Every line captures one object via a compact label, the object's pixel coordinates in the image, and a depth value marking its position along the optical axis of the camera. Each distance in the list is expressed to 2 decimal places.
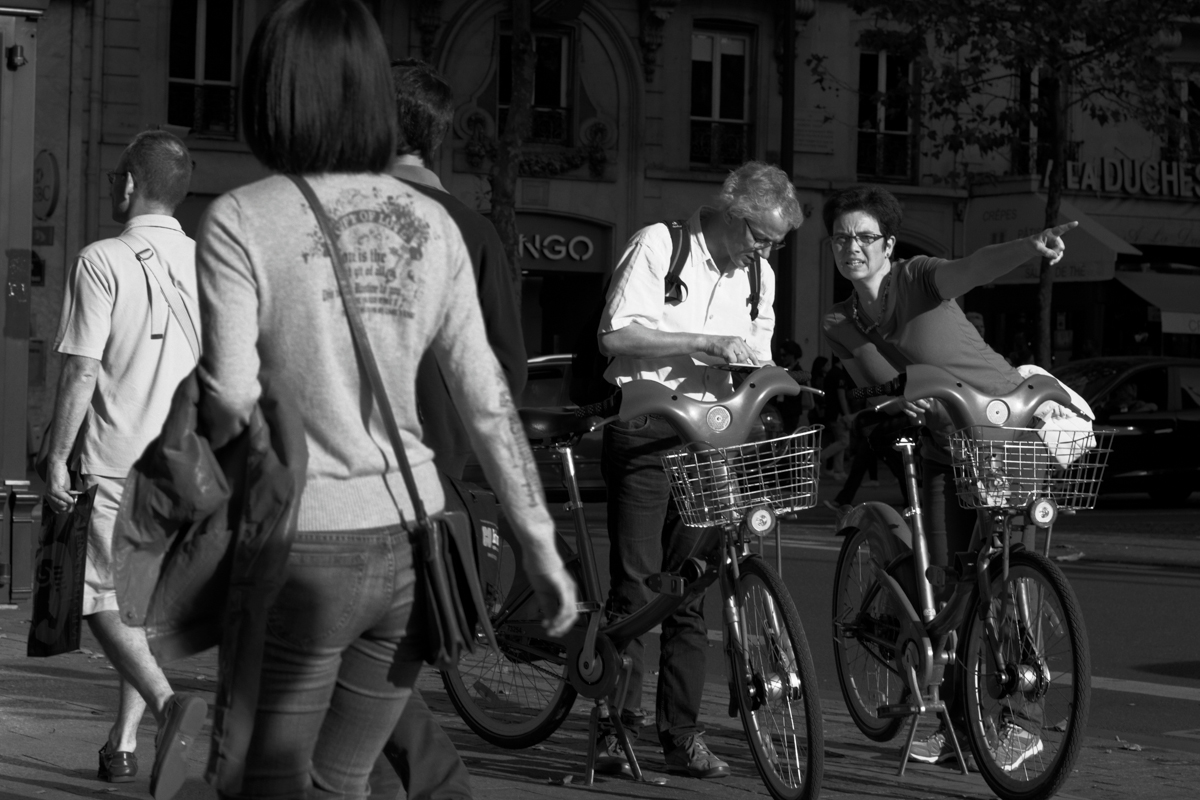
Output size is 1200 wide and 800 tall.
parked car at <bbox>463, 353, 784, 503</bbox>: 16.88
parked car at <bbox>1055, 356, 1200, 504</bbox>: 19.25
